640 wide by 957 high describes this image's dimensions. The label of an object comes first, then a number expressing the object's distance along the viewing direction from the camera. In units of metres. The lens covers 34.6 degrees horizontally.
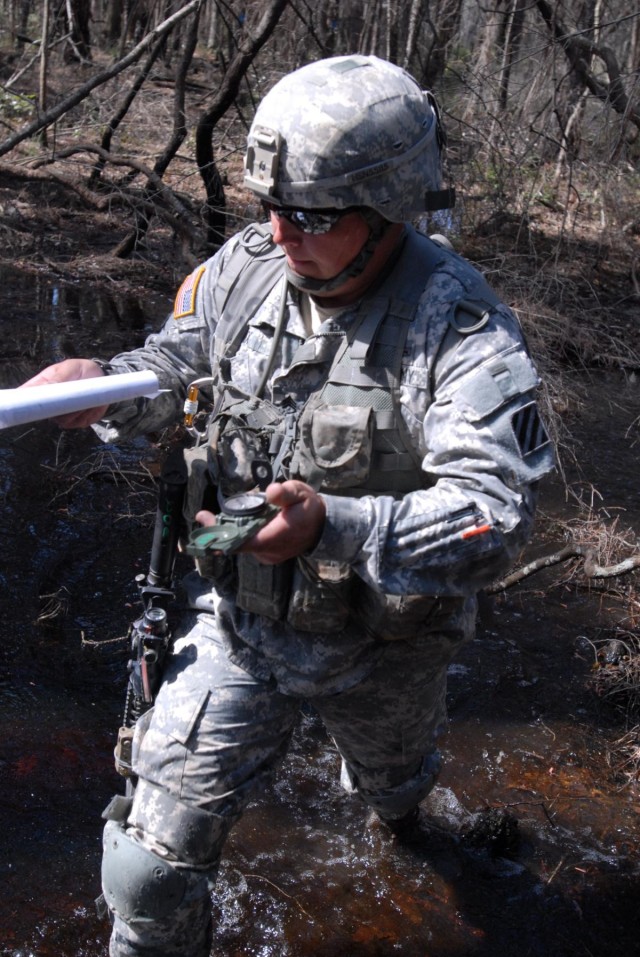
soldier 2.20
